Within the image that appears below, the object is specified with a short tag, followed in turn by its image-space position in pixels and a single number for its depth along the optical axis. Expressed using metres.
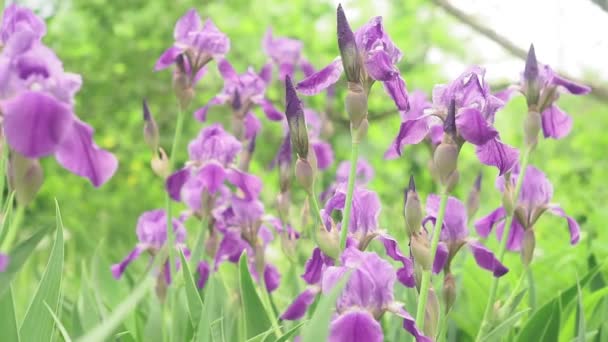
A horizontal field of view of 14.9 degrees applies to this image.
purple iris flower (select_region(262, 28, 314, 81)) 2.25
